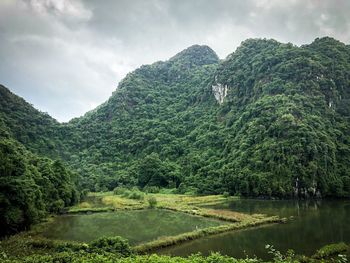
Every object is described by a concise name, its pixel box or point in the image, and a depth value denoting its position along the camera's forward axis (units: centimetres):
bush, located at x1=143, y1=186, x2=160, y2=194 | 9140
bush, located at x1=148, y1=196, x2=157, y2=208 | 6141
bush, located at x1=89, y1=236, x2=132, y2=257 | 2577
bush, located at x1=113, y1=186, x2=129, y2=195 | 8578
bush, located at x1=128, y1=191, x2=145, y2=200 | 7409
